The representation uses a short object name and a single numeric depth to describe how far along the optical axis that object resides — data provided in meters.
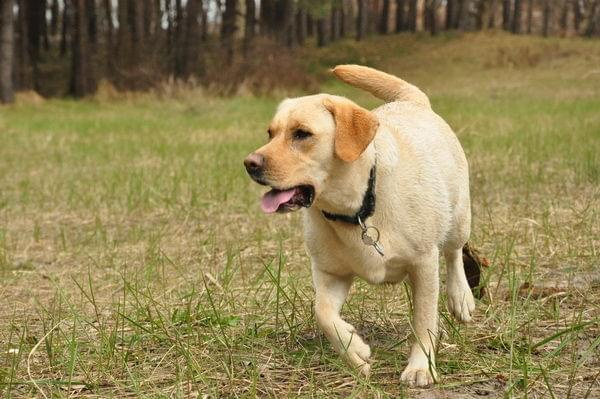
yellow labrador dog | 3.18
